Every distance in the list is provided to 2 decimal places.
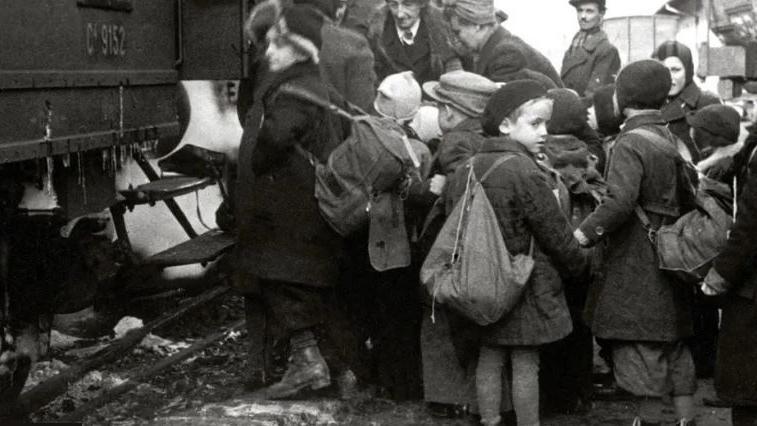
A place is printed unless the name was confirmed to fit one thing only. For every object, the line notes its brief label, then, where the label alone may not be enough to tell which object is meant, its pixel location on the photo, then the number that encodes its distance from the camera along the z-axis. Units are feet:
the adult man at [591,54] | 25.64
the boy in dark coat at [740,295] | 14.29
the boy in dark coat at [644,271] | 16.34
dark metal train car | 16.16
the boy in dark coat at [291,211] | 18.37
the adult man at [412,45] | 22.95
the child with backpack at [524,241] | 15.96
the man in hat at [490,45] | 20.95
